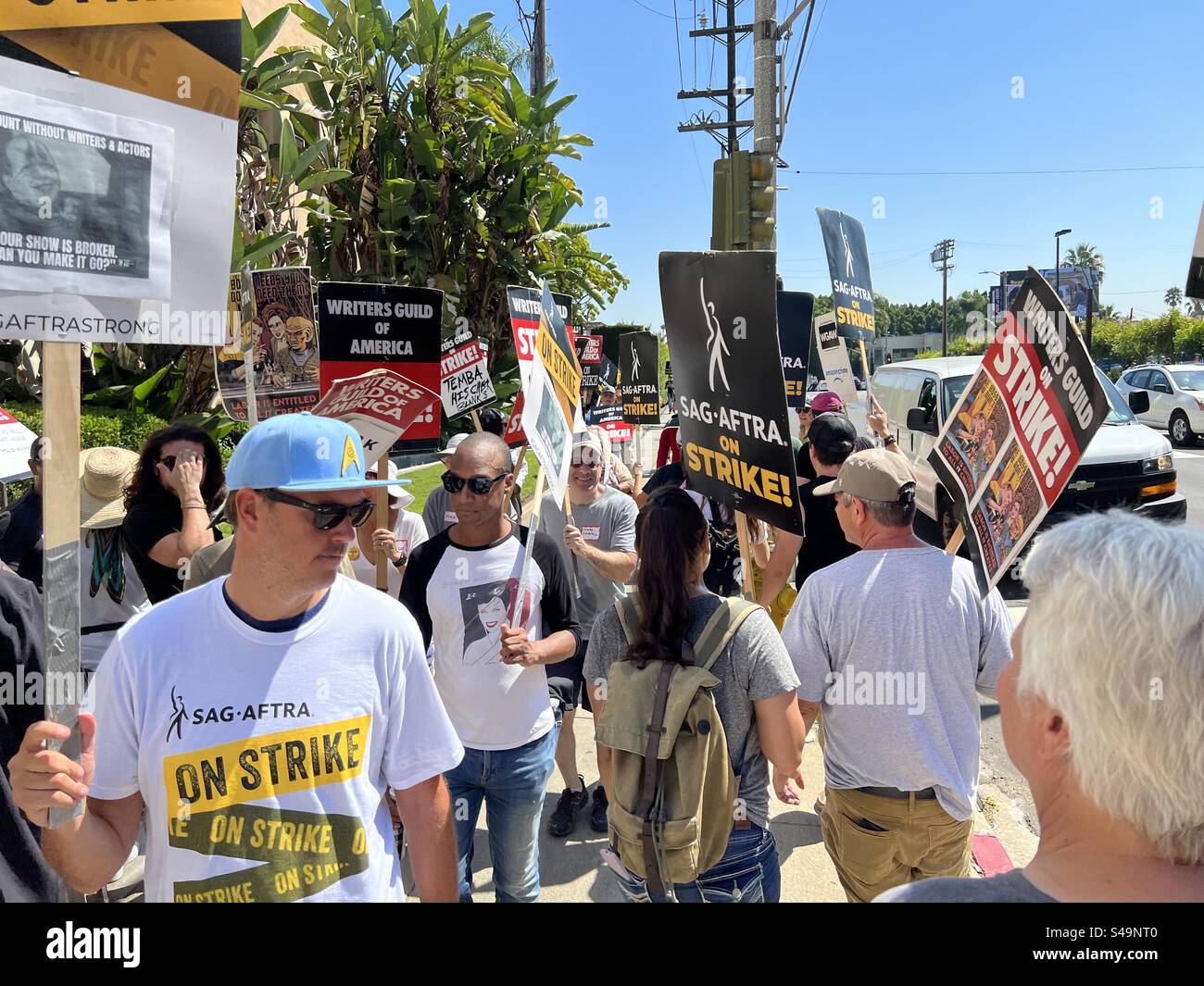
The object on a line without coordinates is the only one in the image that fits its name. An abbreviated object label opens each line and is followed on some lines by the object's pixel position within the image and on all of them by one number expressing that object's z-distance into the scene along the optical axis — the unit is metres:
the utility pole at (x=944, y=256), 64.25
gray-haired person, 1.16
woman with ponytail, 2.46
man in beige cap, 2.64
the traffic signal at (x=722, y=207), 8.62
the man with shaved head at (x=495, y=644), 3.16
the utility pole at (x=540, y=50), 23.50
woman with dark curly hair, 3.37
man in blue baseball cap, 1.77
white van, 9.02
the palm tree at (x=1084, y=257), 101.74
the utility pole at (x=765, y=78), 9.06
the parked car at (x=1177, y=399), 19.88
